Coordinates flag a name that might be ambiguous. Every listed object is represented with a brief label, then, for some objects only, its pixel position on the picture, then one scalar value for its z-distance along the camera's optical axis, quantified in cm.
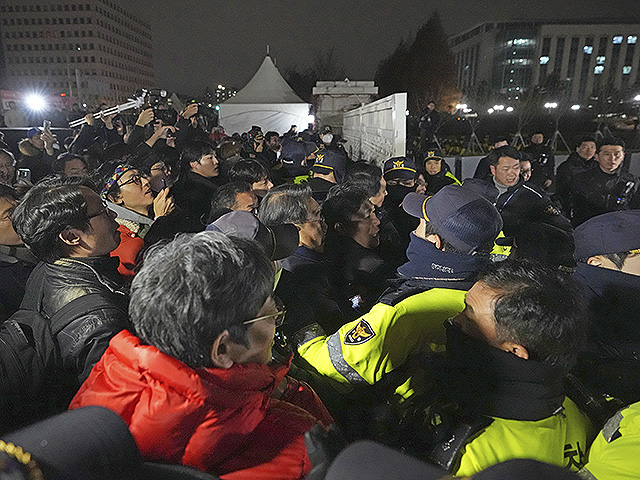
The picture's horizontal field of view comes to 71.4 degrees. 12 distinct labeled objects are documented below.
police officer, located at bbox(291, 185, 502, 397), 164
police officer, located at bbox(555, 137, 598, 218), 621
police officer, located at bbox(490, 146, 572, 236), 388
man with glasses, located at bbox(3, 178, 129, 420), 173
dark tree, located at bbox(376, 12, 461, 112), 4888
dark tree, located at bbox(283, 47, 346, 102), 5162
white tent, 1992
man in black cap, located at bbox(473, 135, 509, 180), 611
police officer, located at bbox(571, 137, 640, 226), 538
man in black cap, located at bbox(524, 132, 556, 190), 740
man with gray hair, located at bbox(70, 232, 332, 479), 107
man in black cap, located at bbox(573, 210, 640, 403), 177
